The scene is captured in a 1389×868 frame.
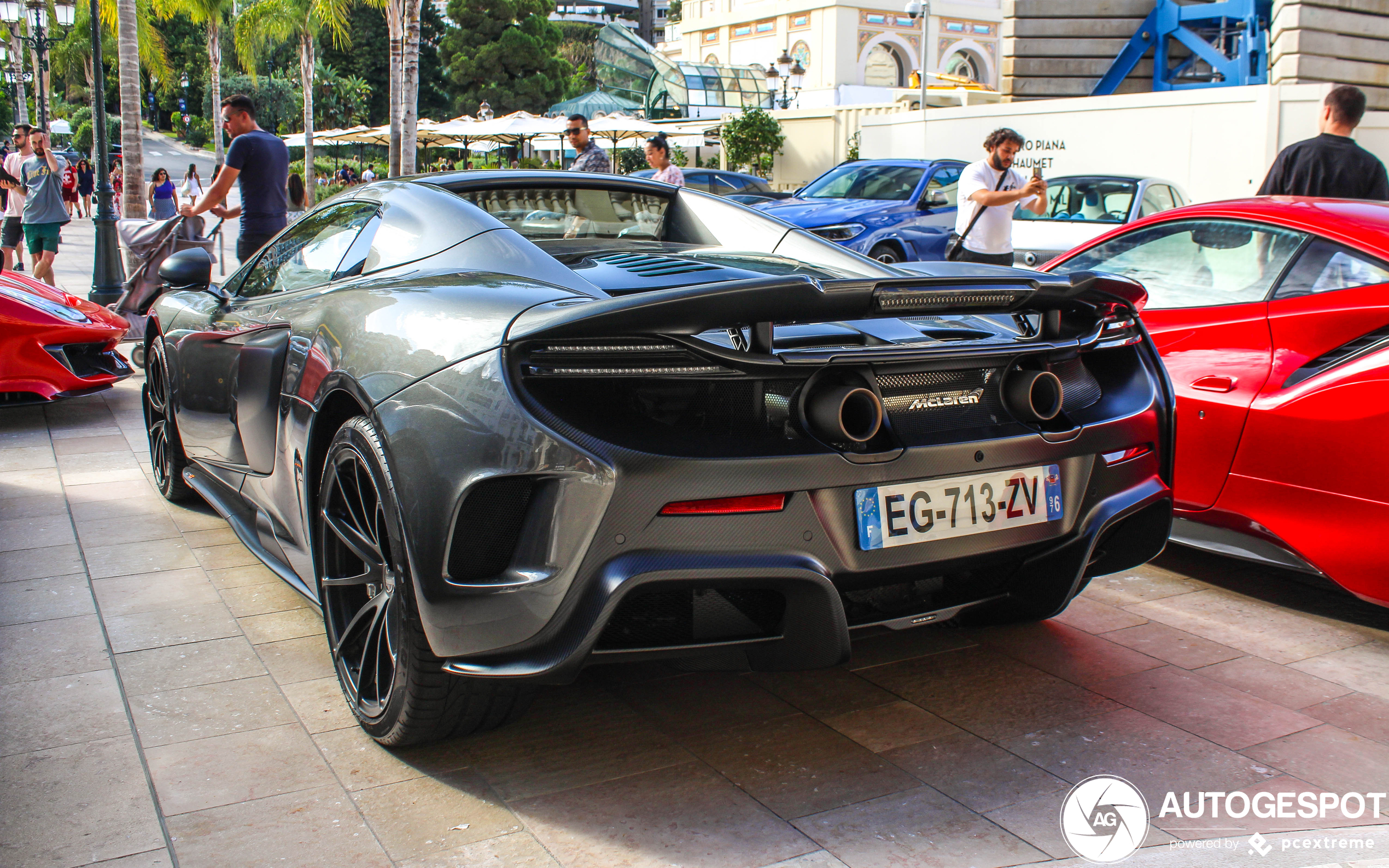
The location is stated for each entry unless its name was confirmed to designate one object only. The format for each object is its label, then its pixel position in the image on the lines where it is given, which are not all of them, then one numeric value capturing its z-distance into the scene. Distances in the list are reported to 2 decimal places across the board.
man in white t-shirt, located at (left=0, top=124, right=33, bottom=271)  12.11
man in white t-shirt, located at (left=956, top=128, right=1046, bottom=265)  6.87
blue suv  12.73
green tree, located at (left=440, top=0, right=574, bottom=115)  60.31
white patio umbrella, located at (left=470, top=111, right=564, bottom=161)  29.30
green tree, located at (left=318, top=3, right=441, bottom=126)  64.44
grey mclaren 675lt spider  2.17
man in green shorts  11.58
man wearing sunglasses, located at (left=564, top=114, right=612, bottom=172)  8.77
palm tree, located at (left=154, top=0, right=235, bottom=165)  27.69
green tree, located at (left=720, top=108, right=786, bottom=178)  32.31
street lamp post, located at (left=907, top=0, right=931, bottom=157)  29.11
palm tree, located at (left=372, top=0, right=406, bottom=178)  16.12
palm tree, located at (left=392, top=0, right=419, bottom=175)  14.75
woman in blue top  21.05
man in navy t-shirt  6.59
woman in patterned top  9.82
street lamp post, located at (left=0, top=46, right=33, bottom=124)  36.79
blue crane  25.61
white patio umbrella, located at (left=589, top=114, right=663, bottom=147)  29.16
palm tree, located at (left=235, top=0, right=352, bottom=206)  32.31
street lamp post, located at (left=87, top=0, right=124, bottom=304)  12.01
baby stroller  8.48
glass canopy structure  44.69
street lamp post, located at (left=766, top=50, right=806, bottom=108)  40.91
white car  12.65
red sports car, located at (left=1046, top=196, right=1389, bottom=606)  3.36
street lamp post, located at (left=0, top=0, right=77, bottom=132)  17.83
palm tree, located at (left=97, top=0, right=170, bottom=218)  14.81
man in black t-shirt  5.66
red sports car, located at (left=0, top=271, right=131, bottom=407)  6.16
